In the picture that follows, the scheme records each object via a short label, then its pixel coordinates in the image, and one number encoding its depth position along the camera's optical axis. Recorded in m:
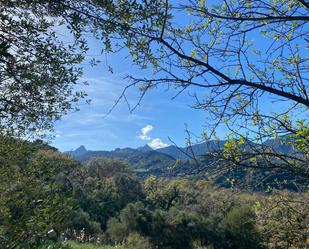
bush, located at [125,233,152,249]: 19.98
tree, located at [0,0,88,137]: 2.41
